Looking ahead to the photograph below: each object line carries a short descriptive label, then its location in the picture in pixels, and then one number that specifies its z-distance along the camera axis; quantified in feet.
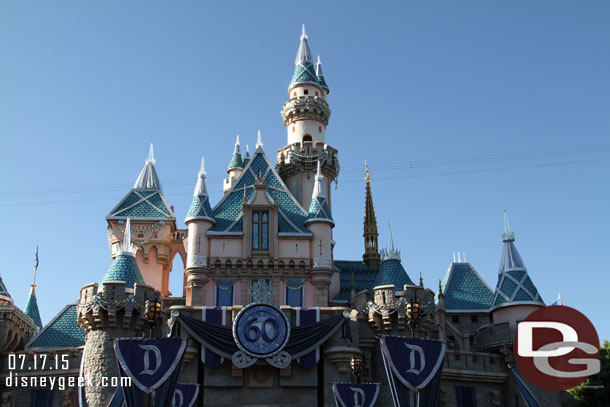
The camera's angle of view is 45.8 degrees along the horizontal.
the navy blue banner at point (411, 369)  90.58
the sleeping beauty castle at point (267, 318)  100.32
